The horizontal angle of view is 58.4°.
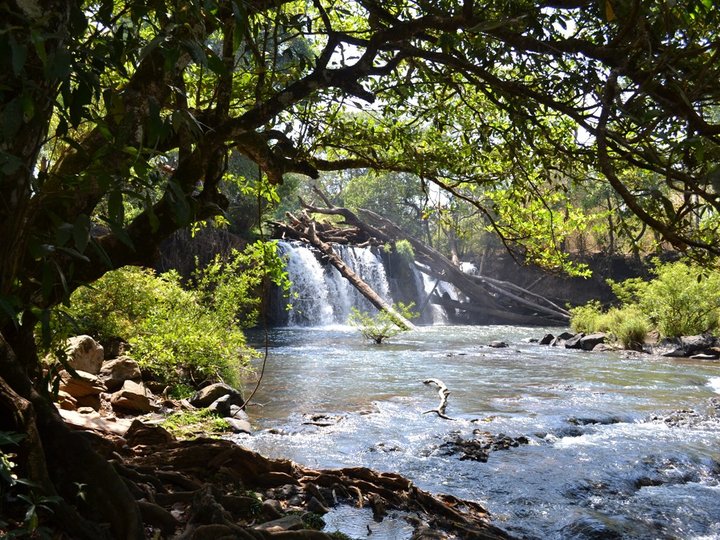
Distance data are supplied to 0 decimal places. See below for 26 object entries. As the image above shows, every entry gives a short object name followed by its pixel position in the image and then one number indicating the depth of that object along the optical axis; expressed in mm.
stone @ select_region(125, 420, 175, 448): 5586
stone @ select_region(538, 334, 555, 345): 22312
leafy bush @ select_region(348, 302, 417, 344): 20469
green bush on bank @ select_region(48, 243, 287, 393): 9656
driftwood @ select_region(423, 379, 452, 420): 9641
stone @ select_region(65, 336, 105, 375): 8219
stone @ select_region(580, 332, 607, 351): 20441
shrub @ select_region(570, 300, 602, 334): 23450
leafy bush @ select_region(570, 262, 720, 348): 20156
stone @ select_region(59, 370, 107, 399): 7355
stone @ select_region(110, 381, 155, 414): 7930
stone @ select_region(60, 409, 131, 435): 5738
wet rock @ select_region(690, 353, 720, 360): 17664
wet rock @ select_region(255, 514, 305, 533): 3621
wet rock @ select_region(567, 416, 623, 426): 9480
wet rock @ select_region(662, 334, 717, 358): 18297
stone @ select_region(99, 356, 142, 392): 8578
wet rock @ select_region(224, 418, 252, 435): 8086
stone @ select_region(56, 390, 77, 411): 6738
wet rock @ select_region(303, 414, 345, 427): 8877
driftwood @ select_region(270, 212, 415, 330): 19678
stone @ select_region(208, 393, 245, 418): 8502
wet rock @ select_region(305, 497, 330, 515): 4742
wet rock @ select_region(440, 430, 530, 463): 7465
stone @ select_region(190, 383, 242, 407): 8922
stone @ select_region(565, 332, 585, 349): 20966
